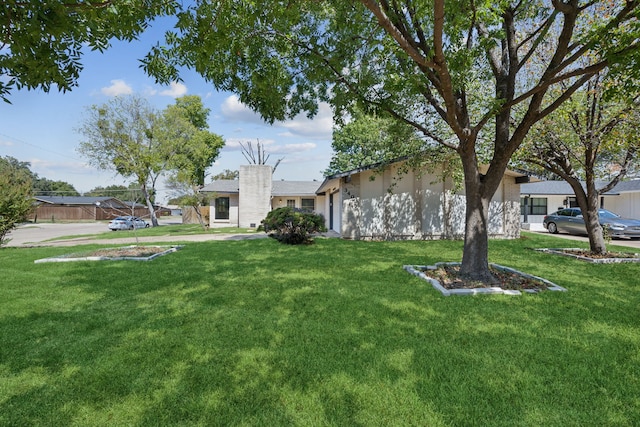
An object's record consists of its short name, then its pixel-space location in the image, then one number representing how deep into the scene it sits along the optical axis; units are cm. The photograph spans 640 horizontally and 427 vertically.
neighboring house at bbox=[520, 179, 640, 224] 2281
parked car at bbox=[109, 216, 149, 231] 2606
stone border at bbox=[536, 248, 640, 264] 863
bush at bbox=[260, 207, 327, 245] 1208
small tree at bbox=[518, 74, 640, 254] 809
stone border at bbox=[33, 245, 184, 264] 874
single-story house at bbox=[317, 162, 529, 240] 1389
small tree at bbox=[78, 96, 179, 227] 2414
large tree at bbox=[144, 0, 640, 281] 448
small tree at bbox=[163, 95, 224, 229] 2230
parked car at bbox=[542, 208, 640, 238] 1529
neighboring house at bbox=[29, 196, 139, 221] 4269
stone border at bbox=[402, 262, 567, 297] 554
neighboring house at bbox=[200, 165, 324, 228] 2438
